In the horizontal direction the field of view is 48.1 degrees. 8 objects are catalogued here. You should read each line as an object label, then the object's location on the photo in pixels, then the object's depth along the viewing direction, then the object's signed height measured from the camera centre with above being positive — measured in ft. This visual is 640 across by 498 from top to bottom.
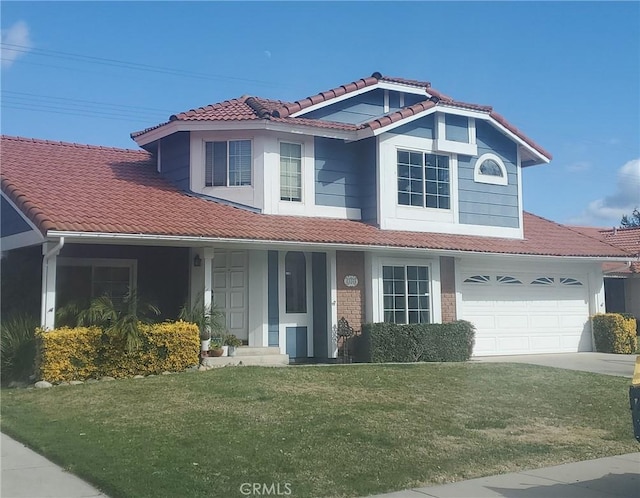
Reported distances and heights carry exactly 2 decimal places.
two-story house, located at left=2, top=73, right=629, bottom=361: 51.34 +8.05
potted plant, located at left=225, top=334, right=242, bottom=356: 49.57 -1.61
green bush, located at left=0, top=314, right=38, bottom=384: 43.50 -1.89
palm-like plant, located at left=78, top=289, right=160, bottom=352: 43.16 +0.21
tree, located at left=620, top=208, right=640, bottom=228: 226.38 +30.38
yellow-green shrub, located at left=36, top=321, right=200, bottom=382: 41.37 -1.87
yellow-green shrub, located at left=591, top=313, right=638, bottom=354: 66.69 -1.71
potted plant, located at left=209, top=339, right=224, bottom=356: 48.24 -1.95
